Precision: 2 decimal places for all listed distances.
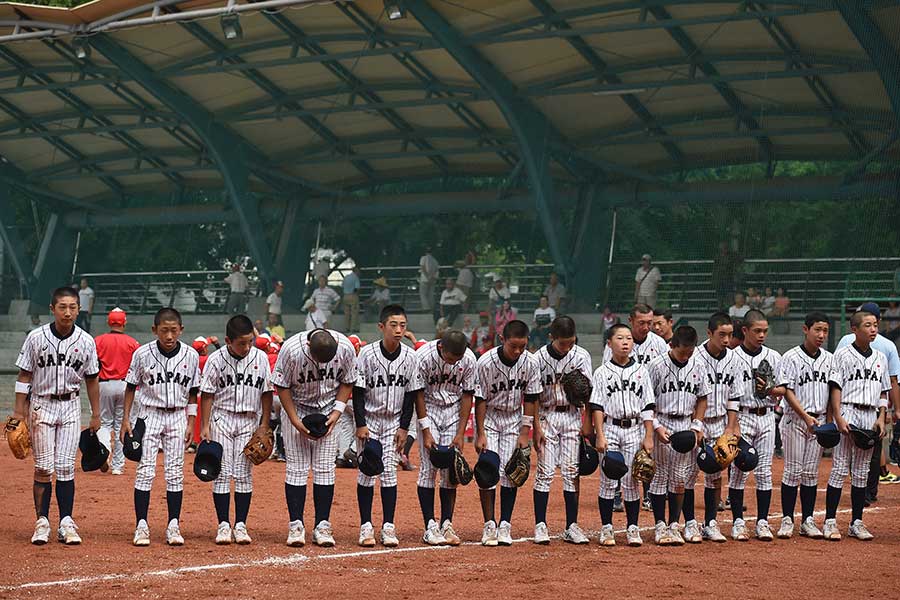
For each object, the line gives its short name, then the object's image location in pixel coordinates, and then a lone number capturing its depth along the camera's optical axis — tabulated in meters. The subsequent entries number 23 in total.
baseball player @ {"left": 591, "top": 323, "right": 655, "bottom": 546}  10.62
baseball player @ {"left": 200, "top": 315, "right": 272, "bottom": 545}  10.24
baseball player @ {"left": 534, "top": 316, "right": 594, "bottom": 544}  10.59
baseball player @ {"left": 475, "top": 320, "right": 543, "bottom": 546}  10.45
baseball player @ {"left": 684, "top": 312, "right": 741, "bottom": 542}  11.12
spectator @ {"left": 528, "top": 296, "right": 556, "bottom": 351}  25.38
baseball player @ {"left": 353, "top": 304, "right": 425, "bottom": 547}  10.35
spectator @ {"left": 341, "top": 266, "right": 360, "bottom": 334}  29.33
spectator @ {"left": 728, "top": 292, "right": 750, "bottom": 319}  24.23
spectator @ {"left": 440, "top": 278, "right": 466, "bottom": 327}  28.50
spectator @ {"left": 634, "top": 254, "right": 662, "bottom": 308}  26.61
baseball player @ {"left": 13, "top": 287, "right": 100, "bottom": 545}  10.20
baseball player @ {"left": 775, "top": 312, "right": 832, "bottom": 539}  11.34
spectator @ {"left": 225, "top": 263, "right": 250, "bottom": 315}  31.17
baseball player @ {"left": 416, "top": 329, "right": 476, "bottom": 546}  10.43
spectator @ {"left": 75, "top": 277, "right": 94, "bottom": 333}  31.23
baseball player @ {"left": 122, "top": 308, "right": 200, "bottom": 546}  10.22
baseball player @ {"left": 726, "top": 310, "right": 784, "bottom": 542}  11.30
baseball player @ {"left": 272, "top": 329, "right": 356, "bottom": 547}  10.20
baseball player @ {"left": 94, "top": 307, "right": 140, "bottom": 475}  15.61
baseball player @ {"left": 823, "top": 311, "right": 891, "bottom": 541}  11.29
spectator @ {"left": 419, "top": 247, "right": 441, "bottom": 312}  29.48
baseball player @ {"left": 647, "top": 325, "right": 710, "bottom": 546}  10.87
